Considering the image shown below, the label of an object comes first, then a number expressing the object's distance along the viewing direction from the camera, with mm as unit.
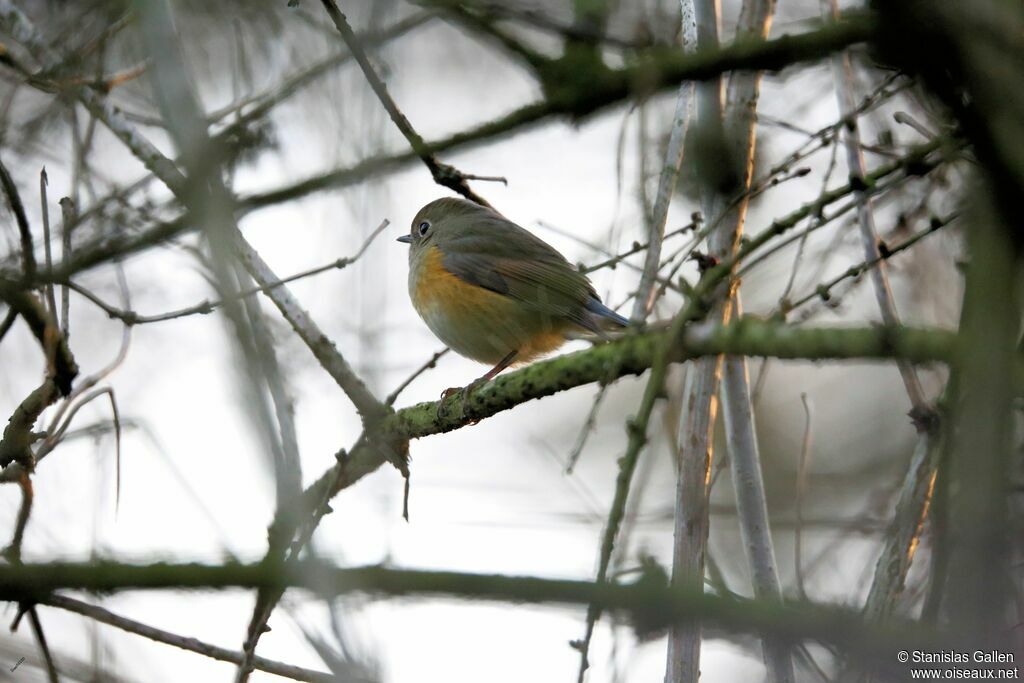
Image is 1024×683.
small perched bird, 9414
